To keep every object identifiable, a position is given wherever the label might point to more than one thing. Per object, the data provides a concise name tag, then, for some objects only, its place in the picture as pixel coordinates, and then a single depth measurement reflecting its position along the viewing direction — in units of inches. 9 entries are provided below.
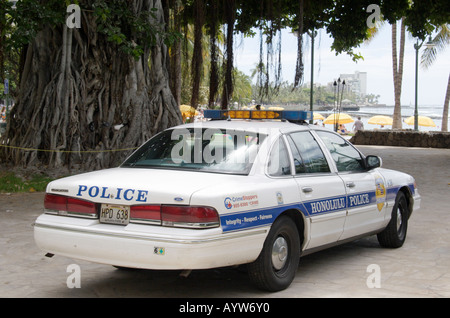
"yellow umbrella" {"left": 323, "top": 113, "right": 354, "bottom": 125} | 1783.2
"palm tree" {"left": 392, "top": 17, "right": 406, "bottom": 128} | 1553.9
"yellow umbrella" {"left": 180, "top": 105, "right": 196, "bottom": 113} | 1578.5
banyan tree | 510.3
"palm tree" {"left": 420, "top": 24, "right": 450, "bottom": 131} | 1755.7
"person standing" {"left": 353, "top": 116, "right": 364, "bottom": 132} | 1295.2
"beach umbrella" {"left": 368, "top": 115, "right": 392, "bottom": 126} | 1928.9
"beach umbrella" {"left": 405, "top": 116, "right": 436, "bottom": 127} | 1855.6
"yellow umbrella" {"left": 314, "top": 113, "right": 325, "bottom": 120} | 2191.4
